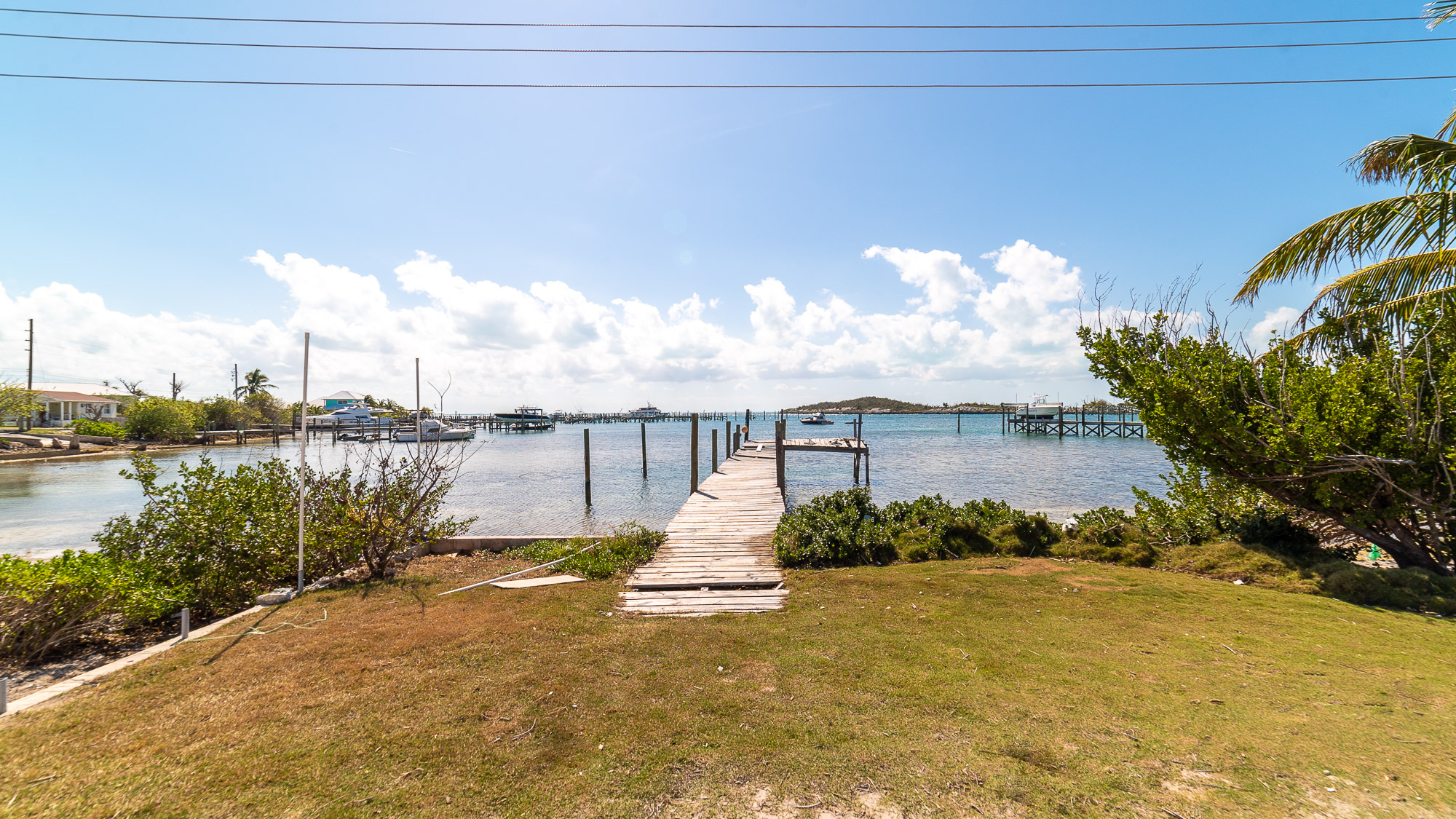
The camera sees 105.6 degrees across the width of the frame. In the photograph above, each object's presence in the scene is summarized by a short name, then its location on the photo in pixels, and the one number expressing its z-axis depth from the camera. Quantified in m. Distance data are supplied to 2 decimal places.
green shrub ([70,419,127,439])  46.25
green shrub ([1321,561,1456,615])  6.11
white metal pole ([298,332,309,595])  6.76
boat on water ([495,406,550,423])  95.25
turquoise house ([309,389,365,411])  81.94
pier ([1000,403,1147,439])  66.75
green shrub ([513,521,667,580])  8.62
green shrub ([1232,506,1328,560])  8.10
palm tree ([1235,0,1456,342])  7.45
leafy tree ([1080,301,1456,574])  6.64
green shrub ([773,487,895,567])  8.93
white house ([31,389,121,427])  59.00
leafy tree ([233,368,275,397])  80.50
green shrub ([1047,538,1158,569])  8.79
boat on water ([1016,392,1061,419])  94.75
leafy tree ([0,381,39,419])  43.19
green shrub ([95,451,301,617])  6.82
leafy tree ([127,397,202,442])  49.66
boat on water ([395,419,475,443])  62.81
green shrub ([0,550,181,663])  5.02
